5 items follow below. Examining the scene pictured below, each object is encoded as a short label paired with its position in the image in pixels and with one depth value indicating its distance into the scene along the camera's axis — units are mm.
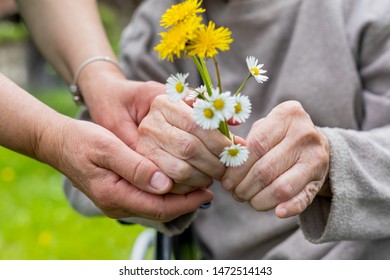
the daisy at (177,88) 689
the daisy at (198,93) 707
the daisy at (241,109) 681
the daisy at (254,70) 712
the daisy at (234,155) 717
